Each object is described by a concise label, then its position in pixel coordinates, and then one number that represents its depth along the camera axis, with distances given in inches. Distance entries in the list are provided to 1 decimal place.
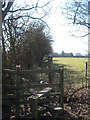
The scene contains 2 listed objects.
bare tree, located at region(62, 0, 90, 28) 166.2
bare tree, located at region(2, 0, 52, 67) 162.6
